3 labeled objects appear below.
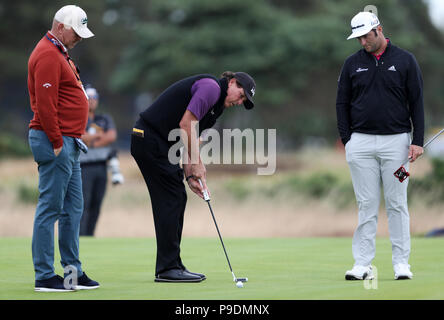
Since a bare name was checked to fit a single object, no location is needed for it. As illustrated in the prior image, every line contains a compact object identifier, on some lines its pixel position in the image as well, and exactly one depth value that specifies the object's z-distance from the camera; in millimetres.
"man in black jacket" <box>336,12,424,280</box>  12094
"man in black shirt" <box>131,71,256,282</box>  11984
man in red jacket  10695
